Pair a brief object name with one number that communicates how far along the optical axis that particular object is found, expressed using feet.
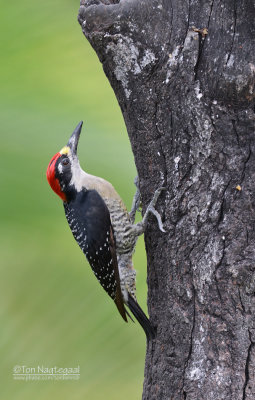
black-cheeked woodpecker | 24.38
